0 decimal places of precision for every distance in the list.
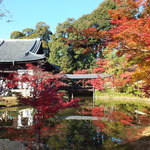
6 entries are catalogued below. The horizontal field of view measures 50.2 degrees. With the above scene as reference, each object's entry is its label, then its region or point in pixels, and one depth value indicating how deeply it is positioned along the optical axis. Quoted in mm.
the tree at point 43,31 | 36938
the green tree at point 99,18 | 28569
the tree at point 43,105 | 4191
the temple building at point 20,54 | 11906
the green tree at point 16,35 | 37425
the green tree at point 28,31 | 38469
